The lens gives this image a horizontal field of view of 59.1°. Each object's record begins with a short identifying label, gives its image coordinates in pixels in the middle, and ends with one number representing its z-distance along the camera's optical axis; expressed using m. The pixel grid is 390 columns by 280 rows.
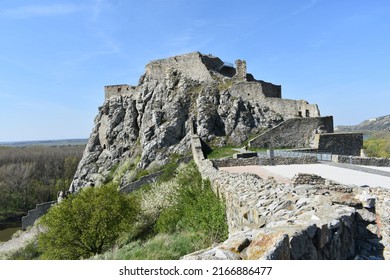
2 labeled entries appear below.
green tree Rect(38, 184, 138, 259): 16.00
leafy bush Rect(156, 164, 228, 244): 8.43
